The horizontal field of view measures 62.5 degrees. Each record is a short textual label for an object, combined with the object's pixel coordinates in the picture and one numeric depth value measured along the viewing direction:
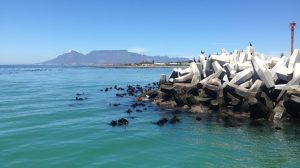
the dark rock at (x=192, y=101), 20.28
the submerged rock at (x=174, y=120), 17.29
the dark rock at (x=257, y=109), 17.13
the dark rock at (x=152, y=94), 25.08
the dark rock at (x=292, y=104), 16.30
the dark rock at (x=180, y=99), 21.01
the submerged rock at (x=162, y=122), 17.10
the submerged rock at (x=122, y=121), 17.39
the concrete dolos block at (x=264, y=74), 18.28
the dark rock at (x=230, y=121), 16.67
